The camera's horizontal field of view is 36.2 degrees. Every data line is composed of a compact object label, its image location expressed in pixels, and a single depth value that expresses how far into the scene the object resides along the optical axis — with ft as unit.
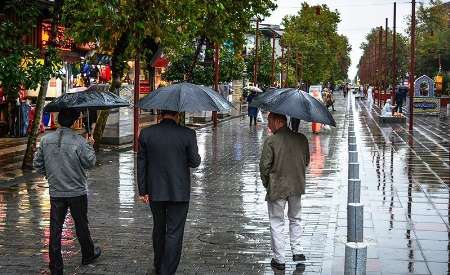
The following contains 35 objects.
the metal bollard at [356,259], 15.42
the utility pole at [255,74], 155.80
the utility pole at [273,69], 193.53
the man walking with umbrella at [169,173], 20.61
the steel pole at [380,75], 225.97
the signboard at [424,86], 158.20
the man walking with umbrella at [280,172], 23.16
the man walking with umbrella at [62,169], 22.03
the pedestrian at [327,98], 138.21
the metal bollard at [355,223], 16.66
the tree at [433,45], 215.51
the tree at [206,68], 103.45
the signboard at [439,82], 184.06
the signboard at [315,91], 111.29
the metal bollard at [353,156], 34.81
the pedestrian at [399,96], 143.41
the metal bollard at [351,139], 51.78
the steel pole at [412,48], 99.86
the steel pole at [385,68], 239.50
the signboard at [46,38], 85.95
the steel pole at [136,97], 62.66
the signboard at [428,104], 138.10
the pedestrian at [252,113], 106.01
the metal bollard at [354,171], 25.82
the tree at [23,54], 39.96
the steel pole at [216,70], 108.78
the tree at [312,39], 268.82
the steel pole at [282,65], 224.94
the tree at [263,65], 186.91
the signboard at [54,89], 86.33
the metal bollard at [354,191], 19.83
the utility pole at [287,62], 227.36
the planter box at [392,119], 115.55
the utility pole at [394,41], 143.54
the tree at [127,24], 49.88
